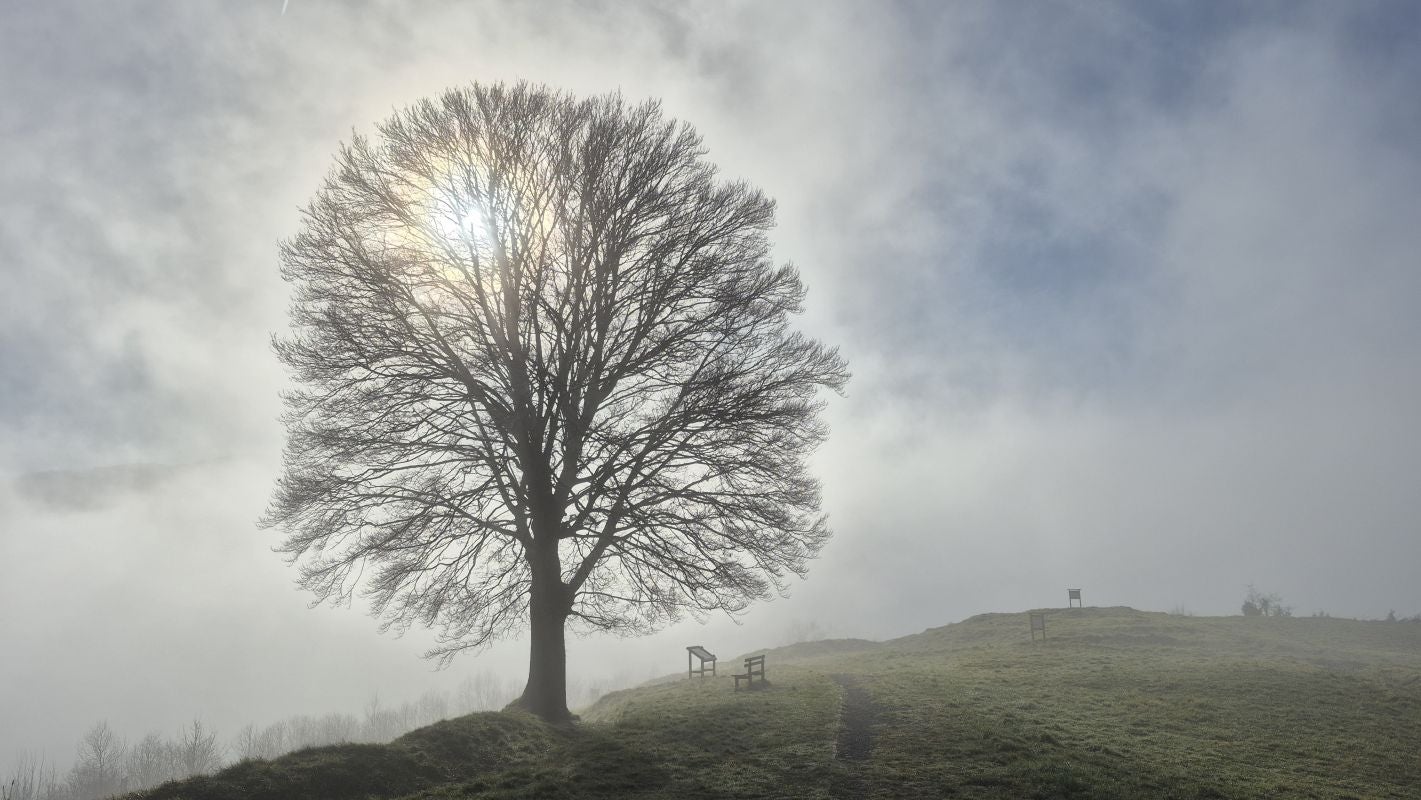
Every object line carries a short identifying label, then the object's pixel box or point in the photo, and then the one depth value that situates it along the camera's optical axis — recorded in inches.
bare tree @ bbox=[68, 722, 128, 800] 4753.0
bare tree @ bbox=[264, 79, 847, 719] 603.8
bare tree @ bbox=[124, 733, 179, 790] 5054.1
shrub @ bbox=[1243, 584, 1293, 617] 1926.7
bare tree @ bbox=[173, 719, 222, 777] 4534.9
